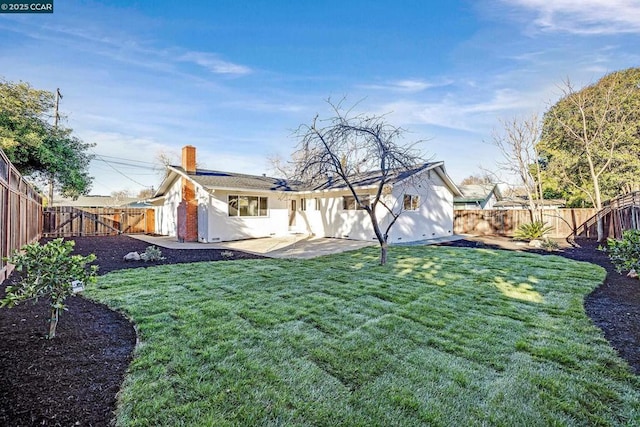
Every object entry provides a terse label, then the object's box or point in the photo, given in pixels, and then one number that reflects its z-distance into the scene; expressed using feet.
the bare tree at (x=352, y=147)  28.43
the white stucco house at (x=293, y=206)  47.65
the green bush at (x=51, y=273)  10.91
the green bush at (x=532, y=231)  46.32
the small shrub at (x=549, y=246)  38.47
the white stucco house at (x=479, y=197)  90.48
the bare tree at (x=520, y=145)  58.85
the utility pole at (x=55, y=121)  58.17
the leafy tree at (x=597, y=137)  51.70
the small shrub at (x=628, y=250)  14.51
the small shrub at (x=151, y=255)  30.58
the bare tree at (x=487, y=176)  69.45
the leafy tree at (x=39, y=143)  47.19
